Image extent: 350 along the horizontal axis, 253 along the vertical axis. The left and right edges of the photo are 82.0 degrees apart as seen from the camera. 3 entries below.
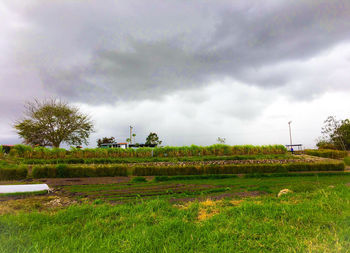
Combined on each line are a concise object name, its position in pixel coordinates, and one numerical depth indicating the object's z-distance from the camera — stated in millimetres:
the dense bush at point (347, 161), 15673
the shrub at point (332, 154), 19891
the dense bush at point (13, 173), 9914
